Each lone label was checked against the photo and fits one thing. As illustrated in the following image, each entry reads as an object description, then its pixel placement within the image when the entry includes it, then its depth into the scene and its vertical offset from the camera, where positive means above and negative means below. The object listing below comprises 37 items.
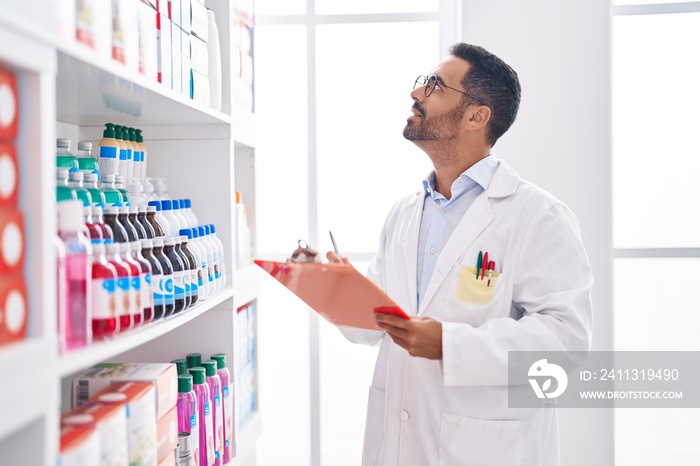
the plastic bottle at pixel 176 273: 1.65 -0.12
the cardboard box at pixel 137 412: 1.36 -0.41
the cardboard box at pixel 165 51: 1.68 +0.48
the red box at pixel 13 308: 0.91 -0.12
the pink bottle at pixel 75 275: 1.11 -0.08
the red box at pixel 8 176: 0.92 +0.08
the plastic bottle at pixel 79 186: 1.33 +0.09
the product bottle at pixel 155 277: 1.52 -0.12
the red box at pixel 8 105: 0.91 +0.18
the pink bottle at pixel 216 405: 2.09 -0.60
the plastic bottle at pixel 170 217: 1.82 +0.03
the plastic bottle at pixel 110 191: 1.57 +0.09
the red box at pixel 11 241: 0.92 -0.02
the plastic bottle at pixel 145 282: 1.42 -0.13
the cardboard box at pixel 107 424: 1.21 -0.39
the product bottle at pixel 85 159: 1.56 +0.17
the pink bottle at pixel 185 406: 1.89 -0.54
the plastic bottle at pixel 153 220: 1.67 +0.02
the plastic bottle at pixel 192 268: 1.77 -0.12
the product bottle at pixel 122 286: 1.29 -0.12
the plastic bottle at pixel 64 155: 1.41 +0.16
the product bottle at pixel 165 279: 1.56 -0.13
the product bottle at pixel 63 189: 1.28 +0.08
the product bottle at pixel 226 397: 2.21 -0.60
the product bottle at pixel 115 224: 1.43 +0.01
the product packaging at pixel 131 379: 1.49 -0.37
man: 1.86 -0.21
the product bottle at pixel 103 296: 1.22 -0.13
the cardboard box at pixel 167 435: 1.54 -0.52
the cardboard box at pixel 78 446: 1.08 -0.39
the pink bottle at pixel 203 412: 1.99 -0.59
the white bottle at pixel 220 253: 2.10 -0.09
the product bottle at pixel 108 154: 1.72 +0.20
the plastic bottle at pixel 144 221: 1.63 +0.02
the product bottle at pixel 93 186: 1.41 +0.10
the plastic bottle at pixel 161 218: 1.79 +0.03
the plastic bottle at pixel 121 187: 1.65 +0.11
